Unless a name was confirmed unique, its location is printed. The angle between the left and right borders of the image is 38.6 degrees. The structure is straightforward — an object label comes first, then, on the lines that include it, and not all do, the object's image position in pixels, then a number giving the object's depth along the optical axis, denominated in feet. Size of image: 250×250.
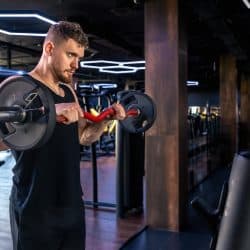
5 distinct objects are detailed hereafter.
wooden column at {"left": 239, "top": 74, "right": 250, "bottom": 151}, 31.19
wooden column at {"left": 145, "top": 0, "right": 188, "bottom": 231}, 10.77
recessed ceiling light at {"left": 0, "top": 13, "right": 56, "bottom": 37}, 14.15
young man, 4.17
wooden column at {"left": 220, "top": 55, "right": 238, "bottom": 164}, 24.32
